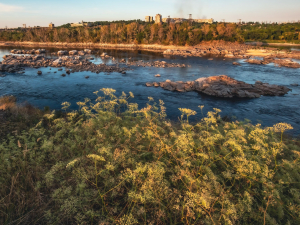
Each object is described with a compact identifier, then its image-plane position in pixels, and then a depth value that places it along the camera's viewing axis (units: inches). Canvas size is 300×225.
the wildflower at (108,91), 246.3
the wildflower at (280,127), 156.3
